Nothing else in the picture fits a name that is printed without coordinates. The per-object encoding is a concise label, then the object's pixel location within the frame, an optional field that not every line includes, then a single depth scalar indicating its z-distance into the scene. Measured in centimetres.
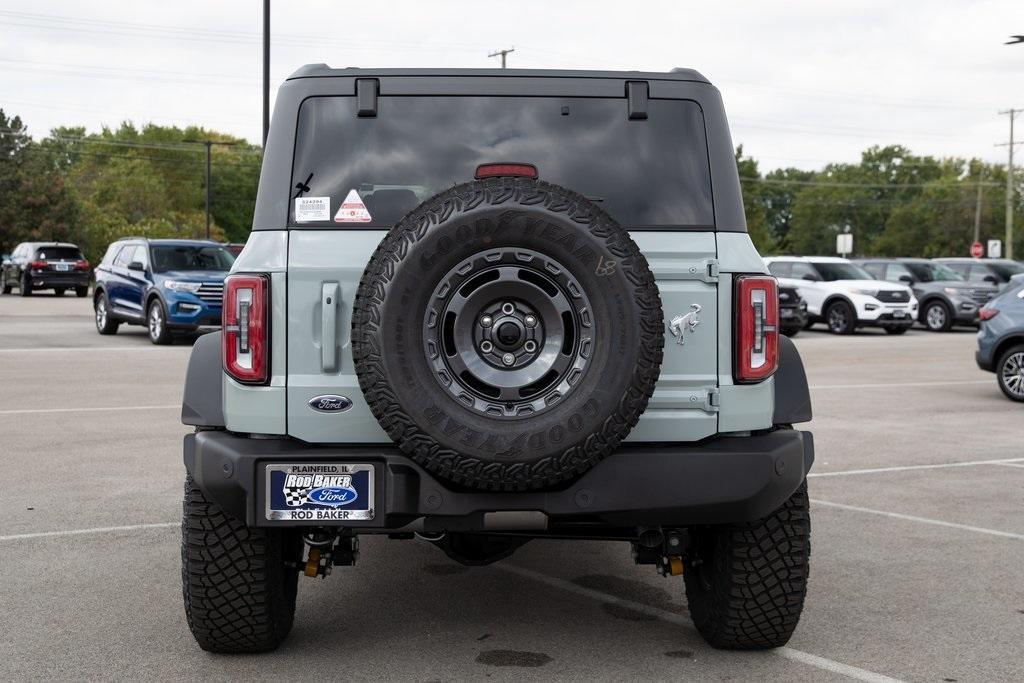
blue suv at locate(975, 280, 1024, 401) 1354
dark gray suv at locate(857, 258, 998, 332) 2842
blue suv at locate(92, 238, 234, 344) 2009
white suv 2653
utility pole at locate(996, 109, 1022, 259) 6550
